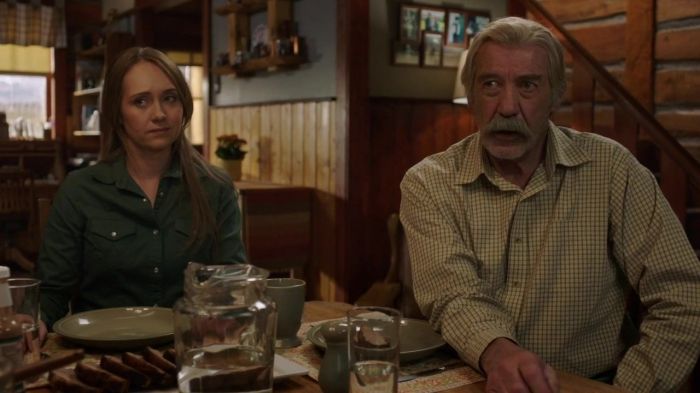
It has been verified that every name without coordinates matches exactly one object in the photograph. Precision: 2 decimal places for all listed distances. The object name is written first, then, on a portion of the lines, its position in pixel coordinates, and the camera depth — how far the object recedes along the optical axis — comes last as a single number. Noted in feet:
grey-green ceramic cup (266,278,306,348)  4.43
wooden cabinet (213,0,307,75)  15.08
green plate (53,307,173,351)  4.31
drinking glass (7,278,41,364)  4.04
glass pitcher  3.15
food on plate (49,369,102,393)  3.55
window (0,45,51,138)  25.52
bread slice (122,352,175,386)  3.67
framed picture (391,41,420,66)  14.65
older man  5.17
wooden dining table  3.81
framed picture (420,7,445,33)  15.07
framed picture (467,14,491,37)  15.80
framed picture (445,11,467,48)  15.49
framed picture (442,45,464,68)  15.49
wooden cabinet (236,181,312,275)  13.87
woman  6.32
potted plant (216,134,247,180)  15.69
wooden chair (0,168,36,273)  15.80
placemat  3.92
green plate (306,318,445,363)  4.24
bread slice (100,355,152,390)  3.66
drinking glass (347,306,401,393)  3.22
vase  15.71
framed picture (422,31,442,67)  15.10
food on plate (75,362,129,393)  3.58
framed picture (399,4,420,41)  14.65
